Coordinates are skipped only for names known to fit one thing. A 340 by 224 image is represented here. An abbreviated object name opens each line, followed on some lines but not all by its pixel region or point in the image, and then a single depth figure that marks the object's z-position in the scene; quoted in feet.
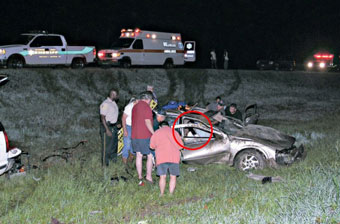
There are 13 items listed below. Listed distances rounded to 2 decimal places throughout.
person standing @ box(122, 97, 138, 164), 31.09
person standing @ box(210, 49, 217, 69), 98.23
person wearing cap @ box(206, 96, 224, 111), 45.47
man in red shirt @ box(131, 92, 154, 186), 27.81
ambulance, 81.10
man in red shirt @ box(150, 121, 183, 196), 25.30
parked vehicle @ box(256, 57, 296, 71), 114.52
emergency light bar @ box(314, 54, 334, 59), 116.57
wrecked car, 31.63
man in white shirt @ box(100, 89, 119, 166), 31.60
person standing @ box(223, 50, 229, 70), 97.17
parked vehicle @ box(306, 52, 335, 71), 116.57
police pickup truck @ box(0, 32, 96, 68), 67.21
